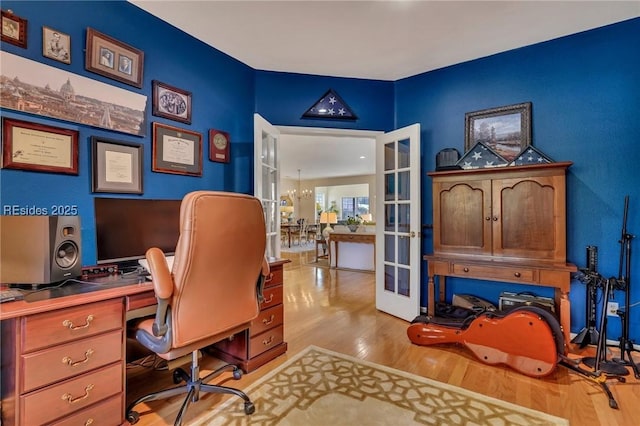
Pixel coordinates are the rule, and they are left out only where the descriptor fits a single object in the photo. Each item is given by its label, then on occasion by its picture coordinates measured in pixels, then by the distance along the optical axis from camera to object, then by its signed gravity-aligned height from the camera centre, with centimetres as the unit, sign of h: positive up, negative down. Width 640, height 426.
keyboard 126 -35
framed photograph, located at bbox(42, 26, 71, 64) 179 +100
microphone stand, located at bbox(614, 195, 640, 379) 217 -70
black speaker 145 -18
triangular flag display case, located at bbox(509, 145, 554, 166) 272 +51
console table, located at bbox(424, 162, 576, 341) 246 -11
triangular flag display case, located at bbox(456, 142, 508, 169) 293 +55
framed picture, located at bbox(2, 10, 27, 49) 165 +100
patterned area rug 166 -111
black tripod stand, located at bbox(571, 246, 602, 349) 230 -68
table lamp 757 -11
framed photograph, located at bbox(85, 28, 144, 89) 198 +105
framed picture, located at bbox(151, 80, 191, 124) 237 +89
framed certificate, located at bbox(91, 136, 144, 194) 200 +32
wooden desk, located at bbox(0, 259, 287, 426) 123 -61
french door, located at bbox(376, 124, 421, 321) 317 -9
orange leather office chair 136 -31
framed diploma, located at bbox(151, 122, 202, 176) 237 +51
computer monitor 184 -9
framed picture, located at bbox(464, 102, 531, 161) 287 +83
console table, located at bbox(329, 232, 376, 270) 581 -48
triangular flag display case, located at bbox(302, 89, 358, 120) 340 +117
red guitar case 206 -89
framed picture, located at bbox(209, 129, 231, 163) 279 +63
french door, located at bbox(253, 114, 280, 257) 290 +40
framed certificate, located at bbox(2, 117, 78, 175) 167 +37
